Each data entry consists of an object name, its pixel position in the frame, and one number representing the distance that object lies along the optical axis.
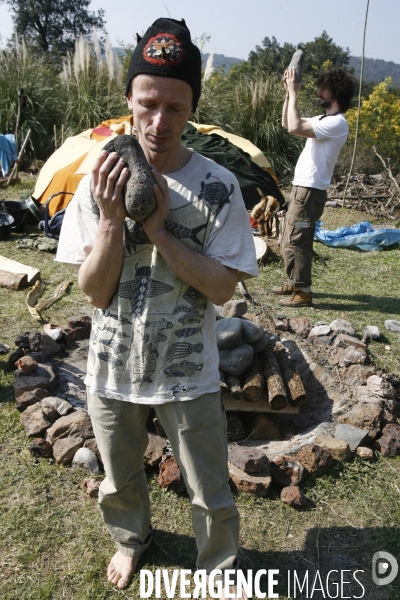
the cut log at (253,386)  3.49
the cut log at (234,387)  3.49
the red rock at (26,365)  3.79
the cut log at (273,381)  3.45
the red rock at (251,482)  2.93
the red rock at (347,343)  4.43
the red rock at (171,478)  2.92
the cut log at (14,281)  5.78
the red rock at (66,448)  3.12
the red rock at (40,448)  3.17
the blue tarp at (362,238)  7.95
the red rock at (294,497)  2.87
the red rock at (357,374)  3.97
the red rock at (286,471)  3.01
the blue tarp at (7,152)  9.52
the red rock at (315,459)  3.10
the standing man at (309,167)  5.17
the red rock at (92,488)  2.90
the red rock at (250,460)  2.98
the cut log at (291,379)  3.55
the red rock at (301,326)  4.79
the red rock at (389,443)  3.33
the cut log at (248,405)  3.56
